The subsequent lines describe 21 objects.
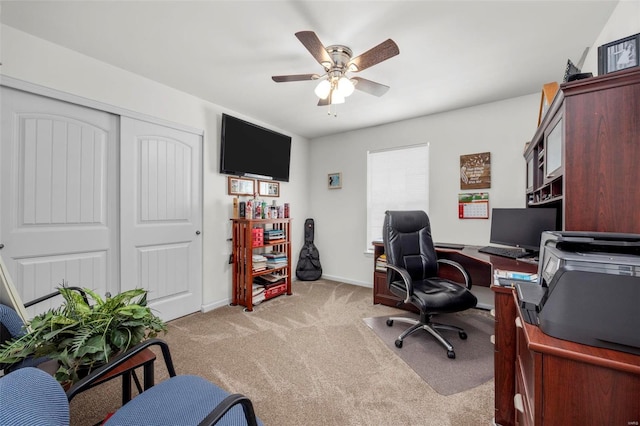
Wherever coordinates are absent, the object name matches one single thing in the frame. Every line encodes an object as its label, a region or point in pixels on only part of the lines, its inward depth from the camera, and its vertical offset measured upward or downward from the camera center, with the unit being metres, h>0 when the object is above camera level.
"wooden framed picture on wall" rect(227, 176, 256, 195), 3.31 +0.36
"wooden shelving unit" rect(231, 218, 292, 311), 3.09 -0.60
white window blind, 3.53 +0.45
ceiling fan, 1.67 +1.05
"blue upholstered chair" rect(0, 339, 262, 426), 0.62 -0.63
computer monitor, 2.17 -0.10
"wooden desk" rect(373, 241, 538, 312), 2.78 -0.68
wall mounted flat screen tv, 3.14 +0.84
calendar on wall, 3.06 +0.11
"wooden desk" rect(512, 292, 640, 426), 0.71 -0.49
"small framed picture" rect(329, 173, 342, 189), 4.21 +0.54
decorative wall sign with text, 3.04 +0.52
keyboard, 2.30 -0.36
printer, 0.75 -0.25
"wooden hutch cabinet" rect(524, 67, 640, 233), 1.11 +0.28
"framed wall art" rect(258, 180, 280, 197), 3.71 +0.37
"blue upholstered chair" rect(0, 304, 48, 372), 1.17 -0.54
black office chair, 2.13 -0.59
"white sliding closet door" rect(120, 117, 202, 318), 2.45 -0.02
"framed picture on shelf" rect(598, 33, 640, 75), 1.17 +0.76
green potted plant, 0.91 -0.46
